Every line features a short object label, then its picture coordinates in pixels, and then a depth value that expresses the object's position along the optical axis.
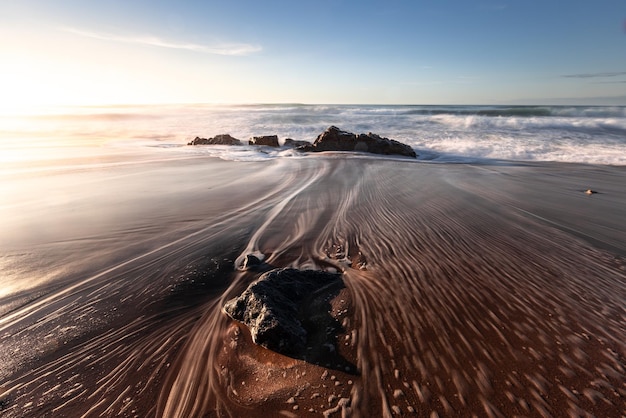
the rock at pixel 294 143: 17.44
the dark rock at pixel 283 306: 2.60
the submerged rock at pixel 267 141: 17.95
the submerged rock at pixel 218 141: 18.88
